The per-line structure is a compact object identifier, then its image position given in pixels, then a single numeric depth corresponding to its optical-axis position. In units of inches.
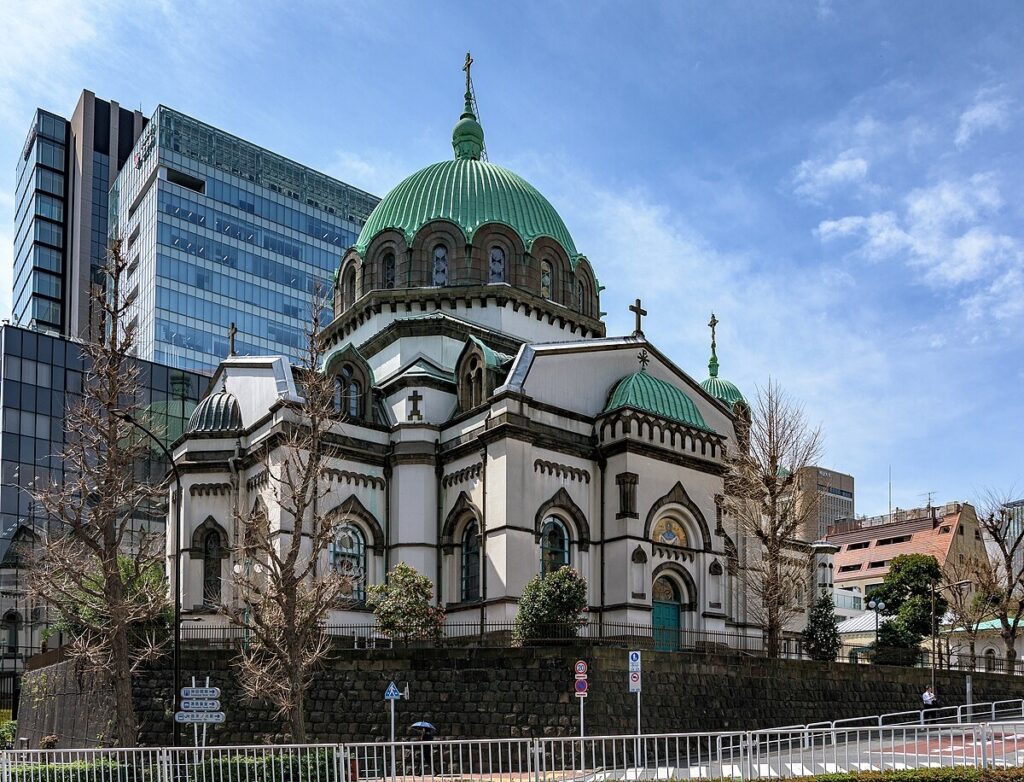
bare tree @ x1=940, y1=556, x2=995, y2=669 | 1972.2
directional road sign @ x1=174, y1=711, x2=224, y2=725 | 948.0
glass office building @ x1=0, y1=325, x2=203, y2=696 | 2573.8
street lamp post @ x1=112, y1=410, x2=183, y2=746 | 1040.8
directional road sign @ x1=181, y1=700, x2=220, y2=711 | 952.2
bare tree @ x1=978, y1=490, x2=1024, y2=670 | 1914.4
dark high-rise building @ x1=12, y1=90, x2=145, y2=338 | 4266.7
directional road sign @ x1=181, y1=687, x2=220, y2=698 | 957.2
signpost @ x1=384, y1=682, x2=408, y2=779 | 1121.4
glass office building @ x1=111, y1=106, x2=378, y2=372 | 3577.8
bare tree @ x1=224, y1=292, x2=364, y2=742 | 1017.5
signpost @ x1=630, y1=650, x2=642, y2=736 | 1080.8
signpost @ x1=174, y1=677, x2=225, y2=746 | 950.4
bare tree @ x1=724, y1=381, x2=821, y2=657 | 1481.3
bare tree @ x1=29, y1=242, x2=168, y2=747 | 1114.1
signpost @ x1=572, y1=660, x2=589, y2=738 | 1091.3
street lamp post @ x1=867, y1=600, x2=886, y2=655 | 1819.6
